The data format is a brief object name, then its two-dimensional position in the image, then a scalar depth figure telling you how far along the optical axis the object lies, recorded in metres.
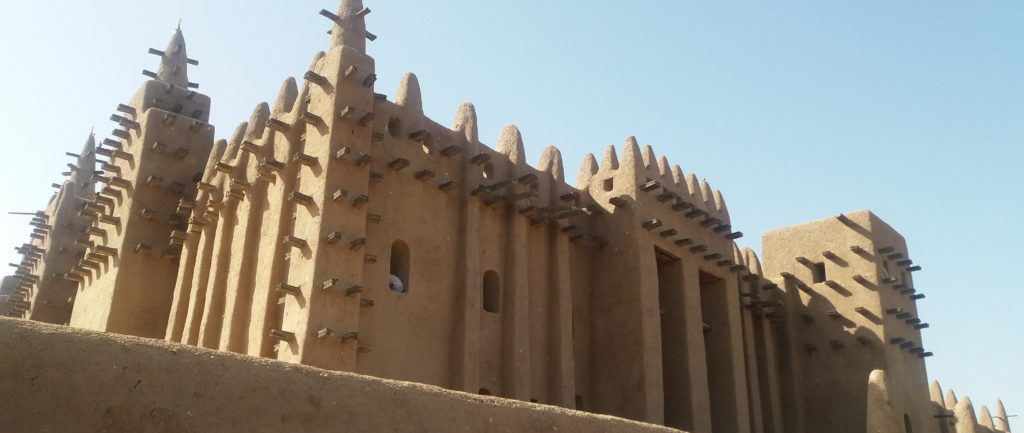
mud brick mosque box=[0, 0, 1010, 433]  14.62
